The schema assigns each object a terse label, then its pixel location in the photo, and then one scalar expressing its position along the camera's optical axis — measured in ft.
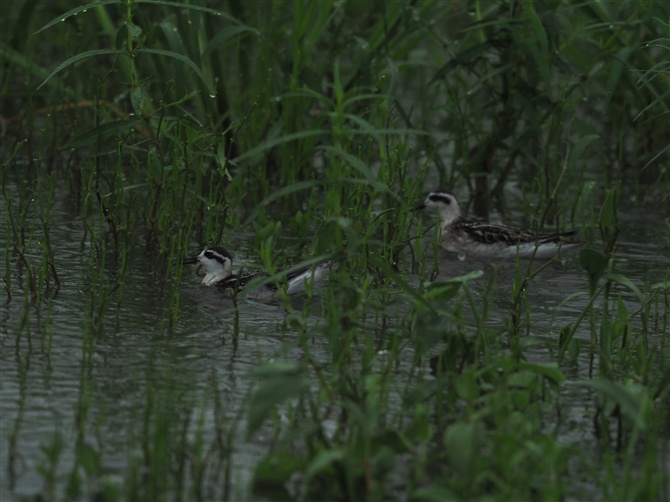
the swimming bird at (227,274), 54.60
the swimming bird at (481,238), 64.59
